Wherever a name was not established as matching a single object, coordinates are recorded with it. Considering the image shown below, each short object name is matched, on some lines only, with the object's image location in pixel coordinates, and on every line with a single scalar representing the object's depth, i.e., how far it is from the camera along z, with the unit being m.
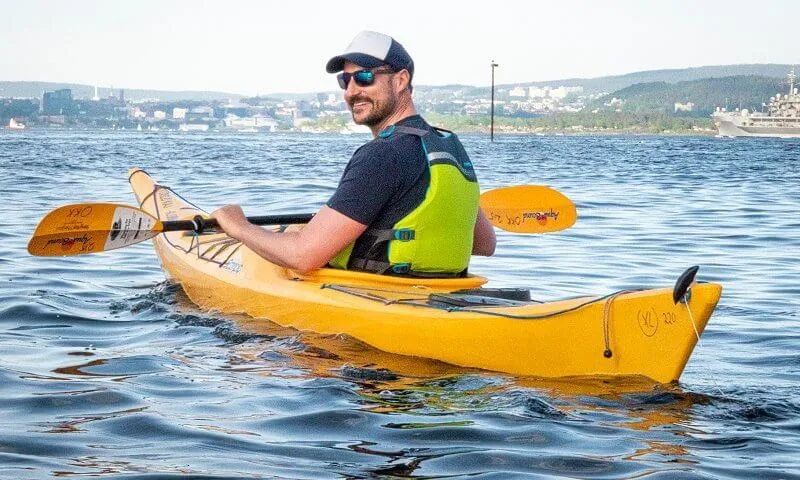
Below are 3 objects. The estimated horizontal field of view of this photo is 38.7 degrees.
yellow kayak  4.41
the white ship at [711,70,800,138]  88.69
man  5.09
